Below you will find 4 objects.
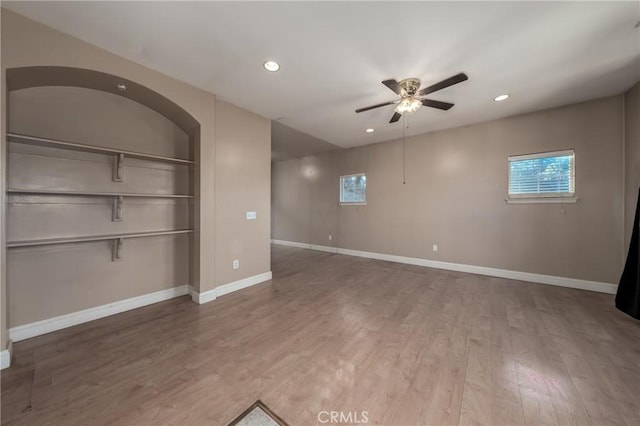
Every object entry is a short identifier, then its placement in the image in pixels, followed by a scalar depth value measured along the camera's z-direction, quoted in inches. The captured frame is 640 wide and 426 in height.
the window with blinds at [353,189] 225.0
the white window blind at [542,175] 136.2
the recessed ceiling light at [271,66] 93.2
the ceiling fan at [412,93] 92.9
